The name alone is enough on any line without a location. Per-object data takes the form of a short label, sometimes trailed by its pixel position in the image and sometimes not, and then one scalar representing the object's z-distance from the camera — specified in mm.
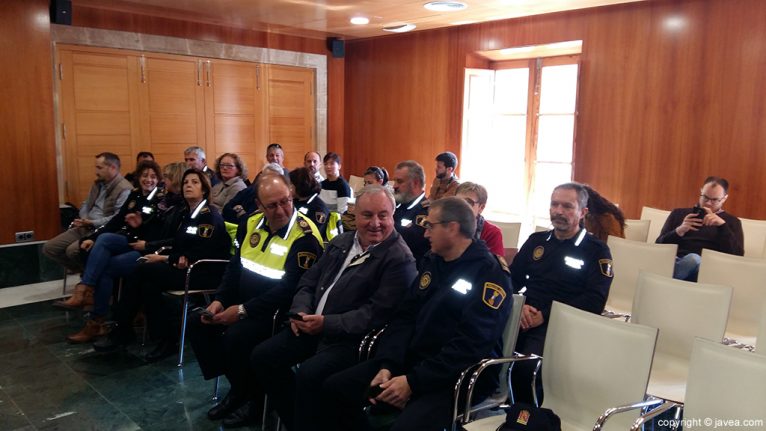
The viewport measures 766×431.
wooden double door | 6469
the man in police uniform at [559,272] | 2941
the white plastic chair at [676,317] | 2699
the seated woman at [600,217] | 4151
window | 6555
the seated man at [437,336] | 2389
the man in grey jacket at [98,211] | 5348
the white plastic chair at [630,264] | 3828
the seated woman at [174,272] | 4125
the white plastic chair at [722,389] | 1927
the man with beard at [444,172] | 6039
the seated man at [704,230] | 4469
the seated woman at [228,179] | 5590
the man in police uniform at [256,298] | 3250
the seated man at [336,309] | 2770
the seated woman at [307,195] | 4477
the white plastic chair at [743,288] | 3373
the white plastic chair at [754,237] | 4609
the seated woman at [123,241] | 4492
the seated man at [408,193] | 4469
